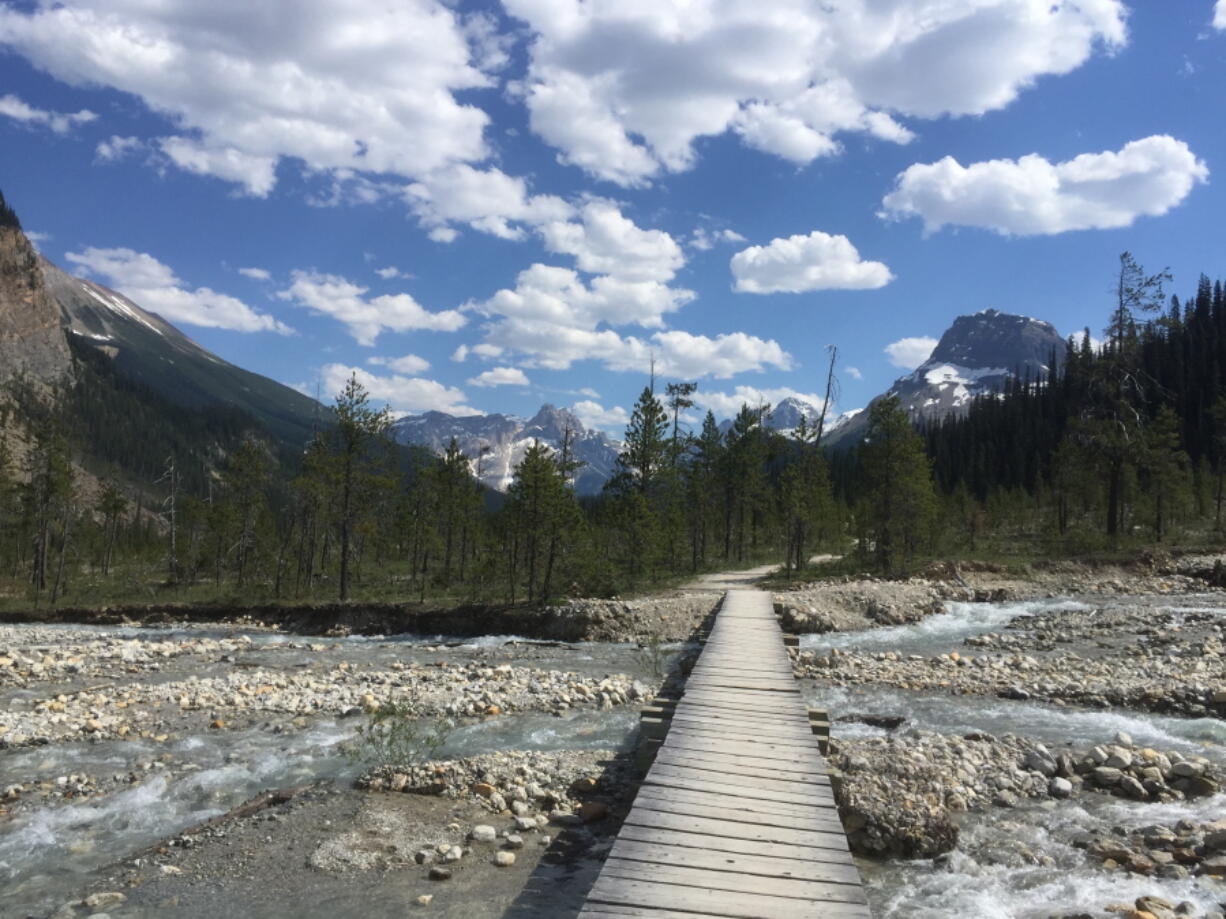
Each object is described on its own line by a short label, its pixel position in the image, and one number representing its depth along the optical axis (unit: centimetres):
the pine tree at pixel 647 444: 3991
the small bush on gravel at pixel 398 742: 1027
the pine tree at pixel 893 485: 3312
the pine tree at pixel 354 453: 3203
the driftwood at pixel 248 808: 821
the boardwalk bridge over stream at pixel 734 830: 531
